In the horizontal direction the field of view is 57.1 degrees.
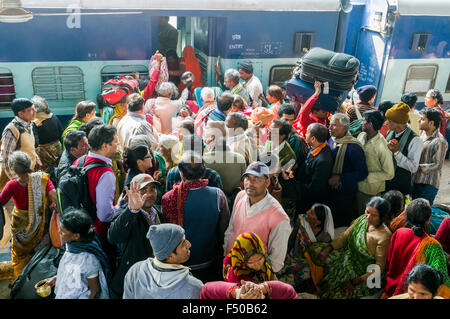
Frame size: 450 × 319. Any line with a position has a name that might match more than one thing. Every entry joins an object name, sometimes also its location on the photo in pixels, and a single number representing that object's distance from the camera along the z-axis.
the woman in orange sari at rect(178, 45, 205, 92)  7.99
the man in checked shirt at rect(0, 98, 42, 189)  4.84
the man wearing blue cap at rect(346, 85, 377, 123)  5.54
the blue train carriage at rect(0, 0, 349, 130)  6.29
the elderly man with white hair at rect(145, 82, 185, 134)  5.77
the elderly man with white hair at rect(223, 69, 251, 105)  6.48
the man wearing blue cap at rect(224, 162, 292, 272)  3.26
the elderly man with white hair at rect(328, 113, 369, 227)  4.45
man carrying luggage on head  5.45
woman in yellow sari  3.88
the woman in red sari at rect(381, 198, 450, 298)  3.22
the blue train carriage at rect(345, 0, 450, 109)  7.41
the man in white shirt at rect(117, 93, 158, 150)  4.78
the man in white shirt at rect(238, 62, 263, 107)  6.89
